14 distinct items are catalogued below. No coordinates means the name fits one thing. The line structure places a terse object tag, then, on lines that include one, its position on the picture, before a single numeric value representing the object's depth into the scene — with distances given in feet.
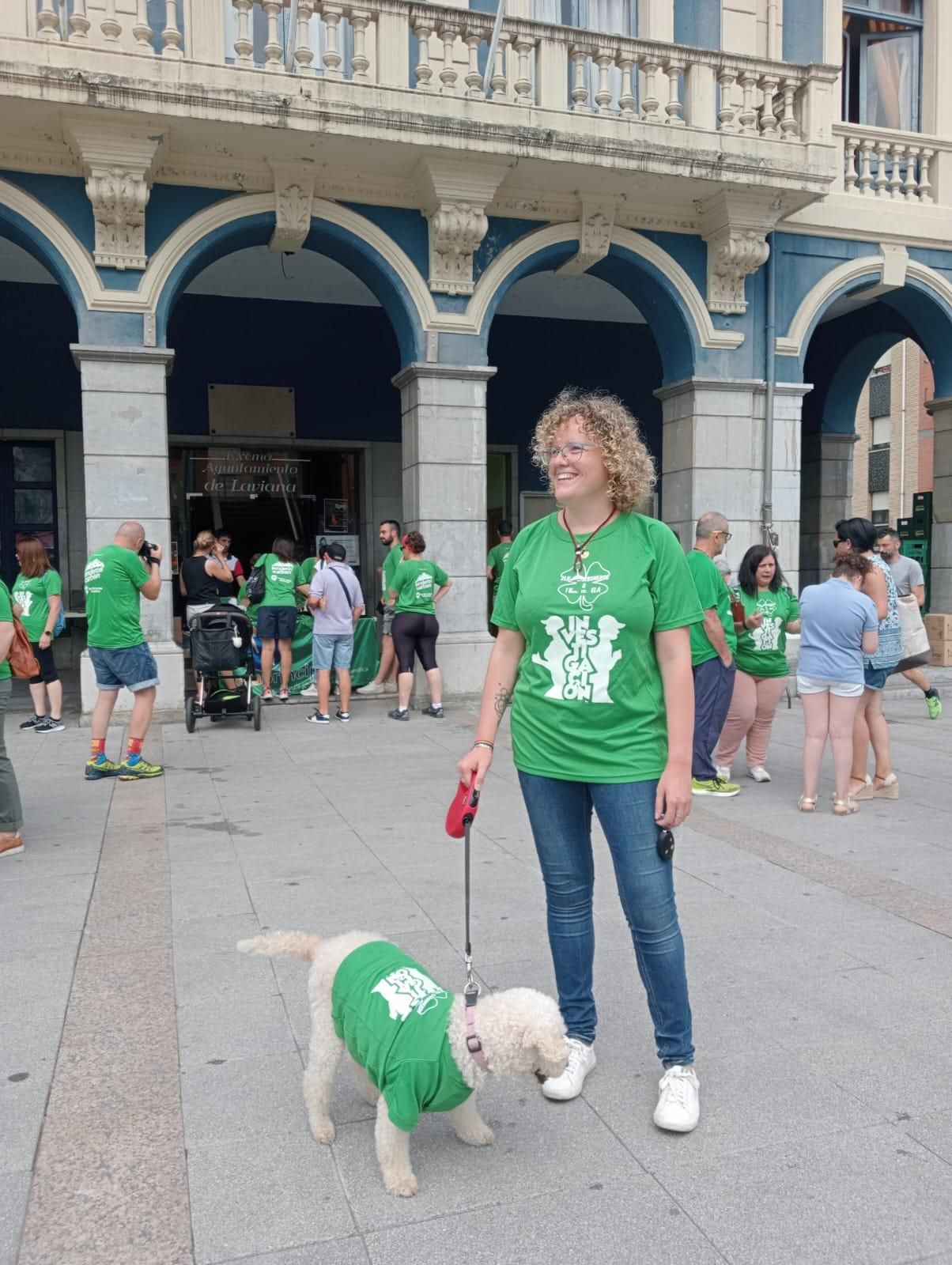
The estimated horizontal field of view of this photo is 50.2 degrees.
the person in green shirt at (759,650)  22.63
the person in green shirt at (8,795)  17.74
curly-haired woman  9.11
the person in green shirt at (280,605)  35.76
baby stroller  30.40
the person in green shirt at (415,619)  33.40
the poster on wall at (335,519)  49.75
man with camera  23.79
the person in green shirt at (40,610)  31.71
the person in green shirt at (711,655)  20.89
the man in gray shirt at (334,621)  32.94
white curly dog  7.80
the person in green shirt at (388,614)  36.09
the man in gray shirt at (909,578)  29.97
